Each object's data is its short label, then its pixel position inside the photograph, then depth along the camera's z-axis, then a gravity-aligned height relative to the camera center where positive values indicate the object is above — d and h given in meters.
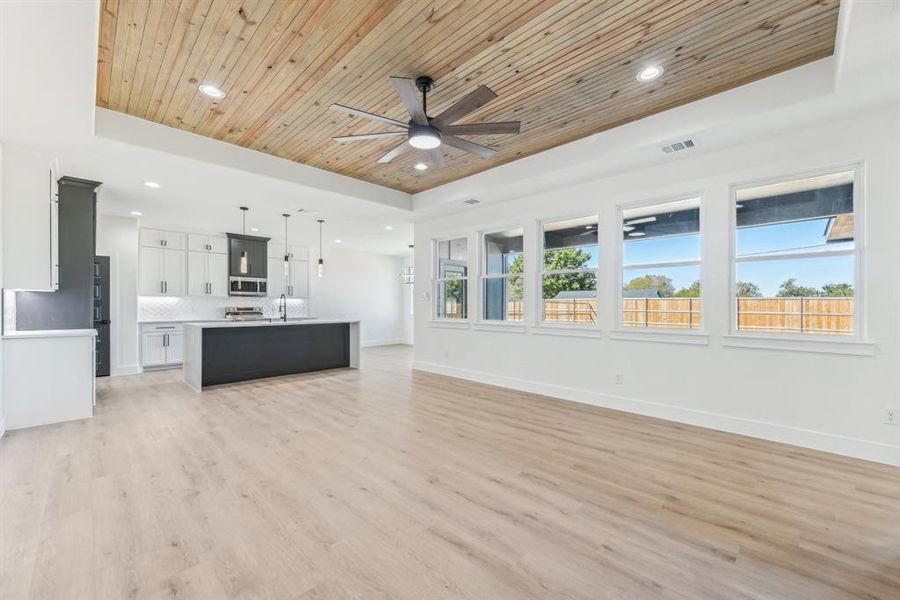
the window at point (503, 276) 5.98 +0.34
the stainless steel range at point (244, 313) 8.48 -0.35
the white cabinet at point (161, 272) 7.49 +0.47
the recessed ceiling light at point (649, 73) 3.12 +1.80
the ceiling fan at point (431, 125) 2.76 +1.36
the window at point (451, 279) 6.83 +0.34
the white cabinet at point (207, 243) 8.07 +1.11
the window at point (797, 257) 3.46 +0.40
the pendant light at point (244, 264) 7.00 +0.59
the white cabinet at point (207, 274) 8.05 +0.48
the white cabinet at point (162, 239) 7.53 +1.11
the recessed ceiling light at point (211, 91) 3.38 +1.77
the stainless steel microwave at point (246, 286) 8.55 +0.24
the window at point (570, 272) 5.13 +0.36
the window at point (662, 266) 4.30 +0.38
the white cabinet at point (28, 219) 3.86 +0.76
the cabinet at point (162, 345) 7.26 -0.90
